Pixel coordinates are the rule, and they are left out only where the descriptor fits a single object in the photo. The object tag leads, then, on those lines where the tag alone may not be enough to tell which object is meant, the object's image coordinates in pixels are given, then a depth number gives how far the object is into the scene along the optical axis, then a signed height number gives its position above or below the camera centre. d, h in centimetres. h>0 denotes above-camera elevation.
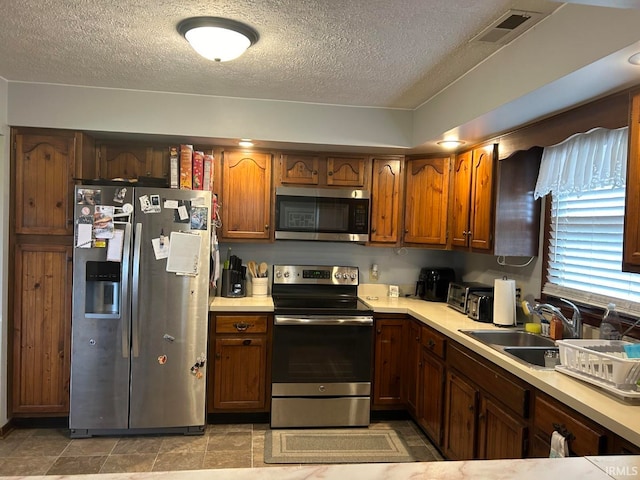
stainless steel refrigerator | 304 -56
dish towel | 171 -79
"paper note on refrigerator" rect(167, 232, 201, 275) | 310 -20
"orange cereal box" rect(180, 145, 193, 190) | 328 +40
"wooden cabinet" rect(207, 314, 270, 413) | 338 -102
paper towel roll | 292 -44
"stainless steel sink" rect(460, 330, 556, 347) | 270 -62
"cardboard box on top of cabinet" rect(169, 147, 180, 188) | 328 +39
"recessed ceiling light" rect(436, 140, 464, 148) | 325 +63
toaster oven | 329 -45
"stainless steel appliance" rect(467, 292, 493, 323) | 305 -51
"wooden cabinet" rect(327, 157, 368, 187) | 373 +46
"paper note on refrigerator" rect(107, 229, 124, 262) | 303 -17
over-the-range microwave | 366 +11
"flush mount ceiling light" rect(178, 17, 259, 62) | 207 +86
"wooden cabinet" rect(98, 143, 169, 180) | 356 +47
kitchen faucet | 244 -45
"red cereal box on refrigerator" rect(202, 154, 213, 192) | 338 +36
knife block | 366 -47
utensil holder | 381 -51
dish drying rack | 171 -50
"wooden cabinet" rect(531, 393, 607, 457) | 160 -72
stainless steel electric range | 338 -102
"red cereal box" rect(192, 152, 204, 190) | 333 +39
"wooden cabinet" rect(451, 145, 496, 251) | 307 +23
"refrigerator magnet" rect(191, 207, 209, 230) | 313 +4
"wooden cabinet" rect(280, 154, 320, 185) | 368 +46
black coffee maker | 386 -44
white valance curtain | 221 +38
